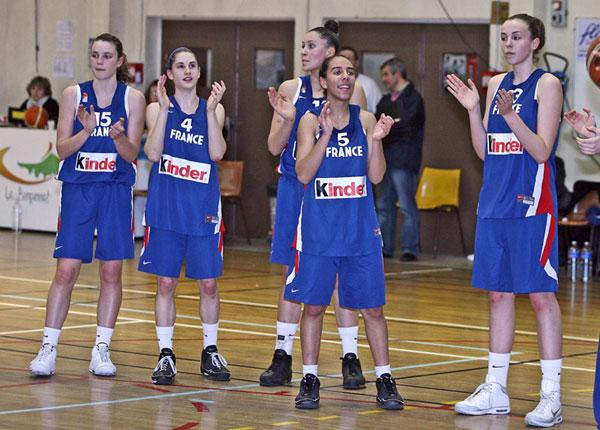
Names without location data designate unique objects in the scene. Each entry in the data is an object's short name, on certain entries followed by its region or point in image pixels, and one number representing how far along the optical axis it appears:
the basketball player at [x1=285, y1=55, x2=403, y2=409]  12.55
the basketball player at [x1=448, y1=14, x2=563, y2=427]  12.33
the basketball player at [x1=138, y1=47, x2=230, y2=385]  13.98
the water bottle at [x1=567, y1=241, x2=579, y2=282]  25.82
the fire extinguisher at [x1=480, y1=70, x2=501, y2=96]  28.43
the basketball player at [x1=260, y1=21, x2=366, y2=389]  13.81
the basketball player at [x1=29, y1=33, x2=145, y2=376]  14.25
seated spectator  33.08
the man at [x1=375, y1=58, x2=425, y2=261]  28.17
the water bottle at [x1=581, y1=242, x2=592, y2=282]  25.70
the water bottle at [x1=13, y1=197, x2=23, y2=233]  31.91
